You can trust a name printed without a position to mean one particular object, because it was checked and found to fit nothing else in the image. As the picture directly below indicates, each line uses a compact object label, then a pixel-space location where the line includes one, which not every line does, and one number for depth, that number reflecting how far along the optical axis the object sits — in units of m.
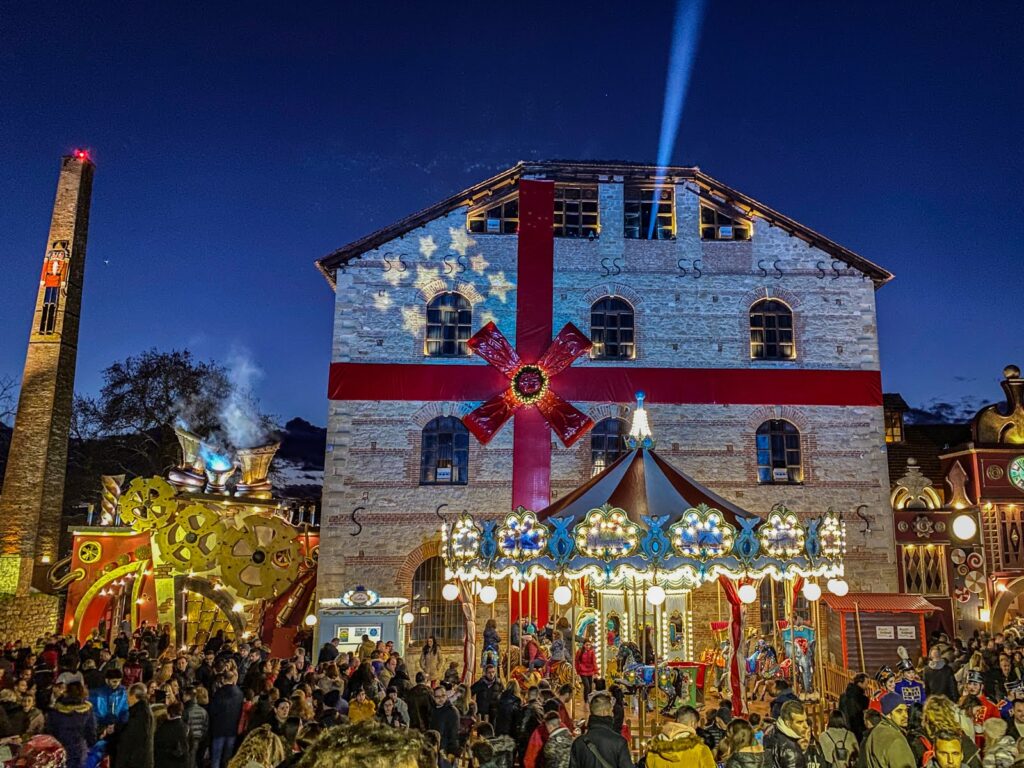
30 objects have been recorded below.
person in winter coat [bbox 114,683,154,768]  7.73
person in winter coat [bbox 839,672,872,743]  9.84
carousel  12.55
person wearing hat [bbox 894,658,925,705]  10.72
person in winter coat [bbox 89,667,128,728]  8.86
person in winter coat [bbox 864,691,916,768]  6.57
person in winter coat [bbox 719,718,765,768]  6.35
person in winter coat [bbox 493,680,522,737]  9.09
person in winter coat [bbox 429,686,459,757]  9.12
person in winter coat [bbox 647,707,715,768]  6.21
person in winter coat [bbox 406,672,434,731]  10.19
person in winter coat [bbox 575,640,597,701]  14.77
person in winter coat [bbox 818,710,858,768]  7.60
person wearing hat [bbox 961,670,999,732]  8.56
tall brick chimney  20.34
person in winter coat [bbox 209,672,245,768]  8.92
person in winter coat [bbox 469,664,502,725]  10.65
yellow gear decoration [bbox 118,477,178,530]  18.38
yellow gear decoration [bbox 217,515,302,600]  18.94
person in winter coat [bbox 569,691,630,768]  6.52
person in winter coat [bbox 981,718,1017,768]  6.64
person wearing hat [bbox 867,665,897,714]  9.61
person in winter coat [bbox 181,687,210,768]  8.72
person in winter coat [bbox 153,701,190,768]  7.79
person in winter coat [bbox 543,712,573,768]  7.62
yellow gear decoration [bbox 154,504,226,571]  18.55
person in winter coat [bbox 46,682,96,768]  7.67
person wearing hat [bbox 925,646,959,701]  11.80
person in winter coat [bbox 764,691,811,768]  6.75
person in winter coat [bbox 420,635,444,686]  16.00
